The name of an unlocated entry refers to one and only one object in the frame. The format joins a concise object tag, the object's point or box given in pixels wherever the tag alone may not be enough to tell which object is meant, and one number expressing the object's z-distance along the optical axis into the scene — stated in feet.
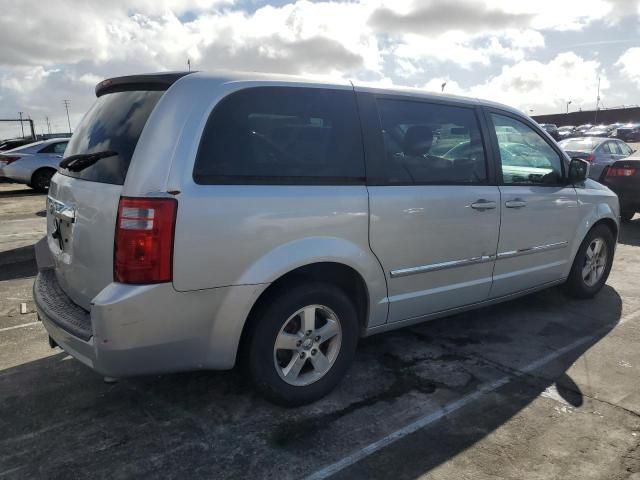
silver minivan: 8.27
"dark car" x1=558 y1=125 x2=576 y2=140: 150.36
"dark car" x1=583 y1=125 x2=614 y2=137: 148.36
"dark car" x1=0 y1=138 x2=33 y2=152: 60.56
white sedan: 47.09
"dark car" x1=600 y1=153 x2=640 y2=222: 29.48
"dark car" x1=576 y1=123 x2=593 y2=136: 160.82
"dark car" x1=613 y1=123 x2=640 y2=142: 137.69
